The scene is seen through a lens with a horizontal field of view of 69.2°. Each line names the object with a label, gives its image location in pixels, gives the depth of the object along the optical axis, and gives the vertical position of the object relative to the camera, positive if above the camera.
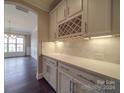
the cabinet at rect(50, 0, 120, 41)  1.23 +0.51
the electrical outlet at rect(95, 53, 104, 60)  1.72 -0.20
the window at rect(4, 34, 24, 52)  9.36 +0.17
